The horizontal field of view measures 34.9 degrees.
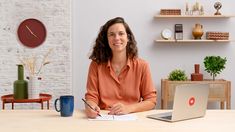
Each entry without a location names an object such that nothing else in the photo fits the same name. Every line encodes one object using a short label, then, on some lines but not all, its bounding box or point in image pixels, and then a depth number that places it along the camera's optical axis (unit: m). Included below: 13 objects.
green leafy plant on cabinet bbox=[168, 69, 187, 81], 4.14
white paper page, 1.88
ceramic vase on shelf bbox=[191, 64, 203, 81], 4.16
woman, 2.37
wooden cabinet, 4.06
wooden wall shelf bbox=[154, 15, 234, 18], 4.20
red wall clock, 4.31
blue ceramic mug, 1.97
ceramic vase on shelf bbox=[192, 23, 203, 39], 4.23
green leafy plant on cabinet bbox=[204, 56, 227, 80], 4.15
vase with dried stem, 4.34
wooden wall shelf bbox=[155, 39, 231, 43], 4.23
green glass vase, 2.94
